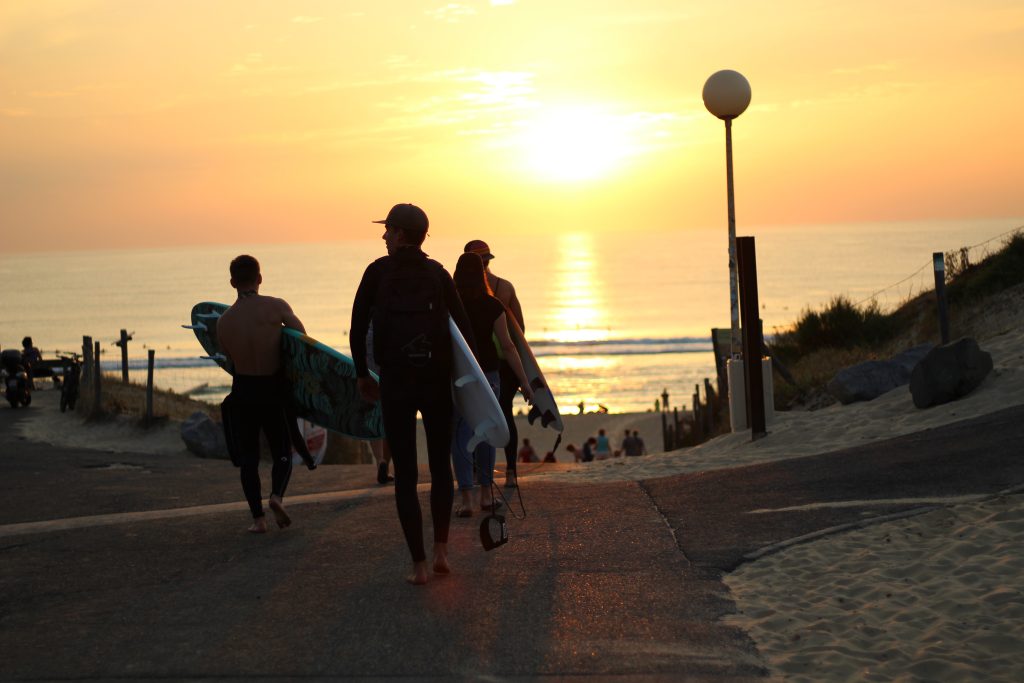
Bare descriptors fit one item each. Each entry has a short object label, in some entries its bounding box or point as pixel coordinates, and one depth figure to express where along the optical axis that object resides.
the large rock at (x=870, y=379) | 14.09
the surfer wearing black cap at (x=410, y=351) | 6.05
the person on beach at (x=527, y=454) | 23.84
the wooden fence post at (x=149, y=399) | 18.57
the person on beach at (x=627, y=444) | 26.34
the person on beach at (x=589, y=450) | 27.41
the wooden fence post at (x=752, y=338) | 12.54
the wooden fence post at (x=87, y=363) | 22.41
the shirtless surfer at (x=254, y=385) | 7.68
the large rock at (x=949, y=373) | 11.95
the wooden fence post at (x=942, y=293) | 13.60
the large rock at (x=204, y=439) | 17.12
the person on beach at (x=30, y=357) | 23.97
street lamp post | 13.96
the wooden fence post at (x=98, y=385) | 20.19
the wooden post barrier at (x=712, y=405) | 20.80
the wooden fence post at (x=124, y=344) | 23.53
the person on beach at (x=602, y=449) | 27.45
